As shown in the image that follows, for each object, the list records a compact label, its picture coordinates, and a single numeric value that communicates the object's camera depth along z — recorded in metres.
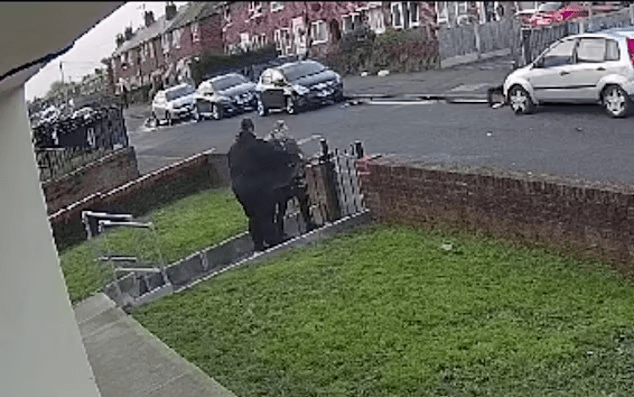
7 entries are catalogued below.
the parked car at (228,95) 16.94
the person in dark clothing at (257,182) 11.14
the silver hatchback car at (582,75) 11.63
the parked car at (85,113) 16.70
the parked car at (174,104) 16.64
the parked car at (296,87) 16.27
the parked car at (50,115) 13.63
